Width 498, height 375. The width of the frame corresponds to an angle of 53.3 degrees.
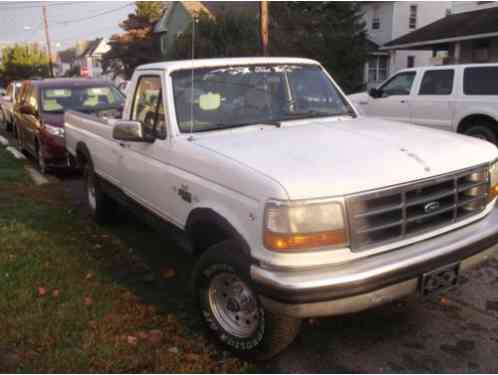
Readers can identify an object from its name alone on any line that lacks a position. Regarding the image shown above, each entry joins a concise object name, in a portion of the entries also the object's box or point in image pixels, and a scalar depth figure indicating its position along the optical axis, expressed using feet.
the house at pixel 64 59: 286.56
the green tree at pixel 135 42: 145.28
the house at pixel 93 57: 234.70
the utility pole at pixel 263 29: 54.21
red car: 28.99
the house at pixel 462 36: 68.85
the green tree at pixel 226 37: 87.46
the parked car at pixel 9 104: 48.57
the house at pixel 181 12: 122.16
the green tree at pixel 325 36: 84.79
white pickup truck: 9.01
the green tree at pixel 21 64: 199.41
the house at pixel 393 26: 99.91
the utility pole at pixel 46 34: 148.56
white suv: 30.36
